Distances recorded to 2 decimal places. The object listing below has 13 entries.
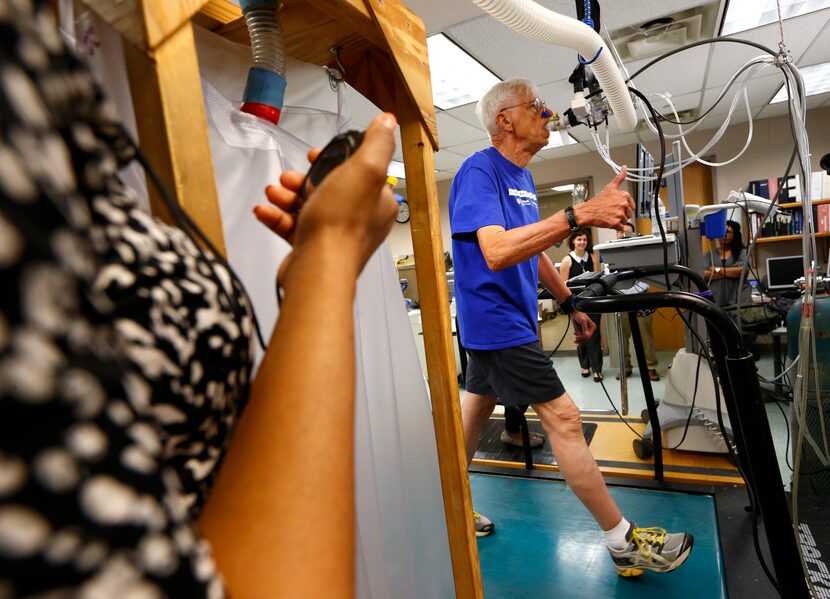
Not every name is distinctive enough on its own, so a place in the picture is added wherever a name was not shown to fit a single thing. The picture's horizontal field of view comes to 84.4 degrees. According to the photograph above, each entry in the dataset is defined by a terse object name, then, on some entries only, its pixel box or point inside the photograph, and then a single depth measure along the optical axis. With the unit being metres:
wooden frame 0.95
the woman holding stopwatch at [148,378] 0.17
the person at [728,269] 3.93
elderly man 1.52
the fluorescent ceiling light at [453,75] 3.22
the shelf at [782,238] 4.82
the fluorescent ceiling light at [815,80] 4.26
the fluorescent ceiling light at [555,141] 5.52
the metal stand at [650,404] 2.06
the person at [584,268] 4.04
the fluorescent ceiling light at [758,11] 2.96
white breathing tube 1.25
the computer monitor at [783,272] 4.32
